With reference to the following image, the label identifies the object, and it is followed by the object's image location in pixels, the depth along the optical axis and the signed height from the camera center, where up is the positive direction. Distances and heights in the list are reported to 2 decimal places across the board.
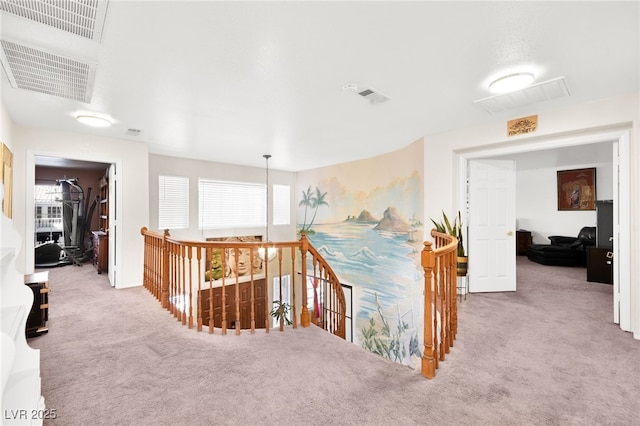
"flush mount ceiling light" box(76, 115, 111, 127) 3.58 +1.17
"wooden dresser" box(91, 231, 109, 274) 5.66 -0.75
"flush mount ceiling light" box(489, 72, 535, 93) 2.52 +1.16
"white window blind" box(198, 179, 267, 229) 6.78 +0.21
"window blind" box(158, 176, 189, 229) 6.08 +0.24
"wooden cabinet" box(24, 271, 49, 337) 2.95 -0.97
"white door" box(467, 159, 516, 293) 4.36 -0.21
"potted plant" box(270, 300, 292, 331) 6.84 -2.47
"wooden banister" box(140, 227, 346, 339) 3.21 -1.14
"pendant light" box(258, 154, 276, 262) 7.66 -0.40
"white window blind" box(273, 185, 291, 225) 8.11 +0.23
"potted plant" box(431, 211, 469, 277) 3.82 -0.44
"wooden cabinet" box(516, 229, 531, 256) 7.87 -0.79
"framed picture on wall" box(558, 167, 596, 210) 6.95 +0.55
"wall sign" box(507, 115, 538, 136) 3.49 +1.05
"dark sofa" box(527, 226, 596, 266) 6.40 -0.87
